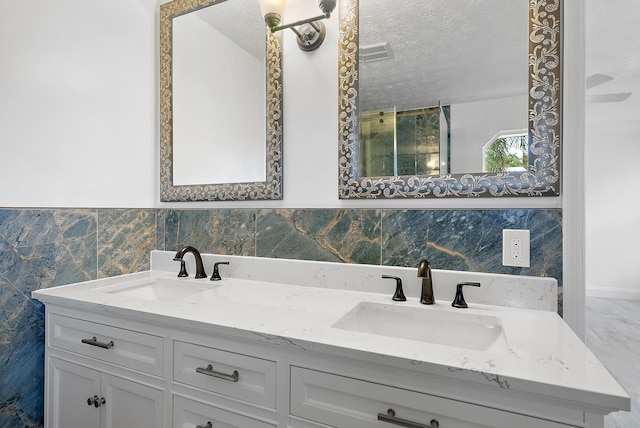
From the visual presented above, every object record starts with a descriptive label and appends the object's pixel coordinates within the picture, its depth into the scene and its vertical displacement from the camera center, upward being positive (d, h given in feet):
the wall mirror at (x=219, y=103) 5.37 +1.84
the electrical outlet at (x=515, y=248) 3.93 -0.42
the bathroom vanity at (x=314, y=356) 2.43 -1.27
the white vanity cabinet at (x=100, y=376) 3.81 -1.98
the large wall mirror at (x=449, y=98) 3.89 +1.43
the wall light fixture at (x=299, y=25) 4.94 +2.71
